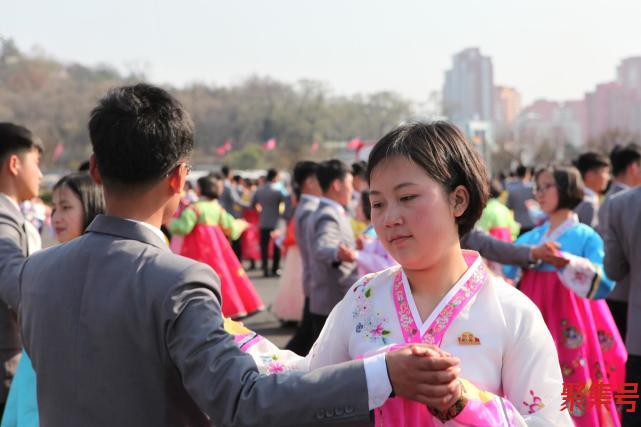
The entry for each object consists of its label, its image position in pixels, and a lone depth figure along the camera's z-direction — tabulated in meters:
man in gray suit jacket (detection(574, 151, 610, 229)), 7.39
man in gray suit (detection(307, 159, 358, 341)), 5.97
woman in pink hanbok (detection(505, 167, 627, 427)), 4.50
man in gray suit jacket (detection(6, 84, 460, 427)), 1.72
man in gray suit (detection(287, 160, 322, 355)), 6.31
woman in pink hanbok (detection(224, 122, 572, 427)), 2.00
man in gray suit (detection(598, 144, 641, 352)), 5.82
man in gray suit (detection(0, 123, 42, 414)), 3.36
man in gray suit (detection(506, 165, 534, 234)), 12.77
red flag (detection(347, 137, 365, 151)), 14.93
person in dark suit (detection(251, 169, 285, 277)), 13.58
